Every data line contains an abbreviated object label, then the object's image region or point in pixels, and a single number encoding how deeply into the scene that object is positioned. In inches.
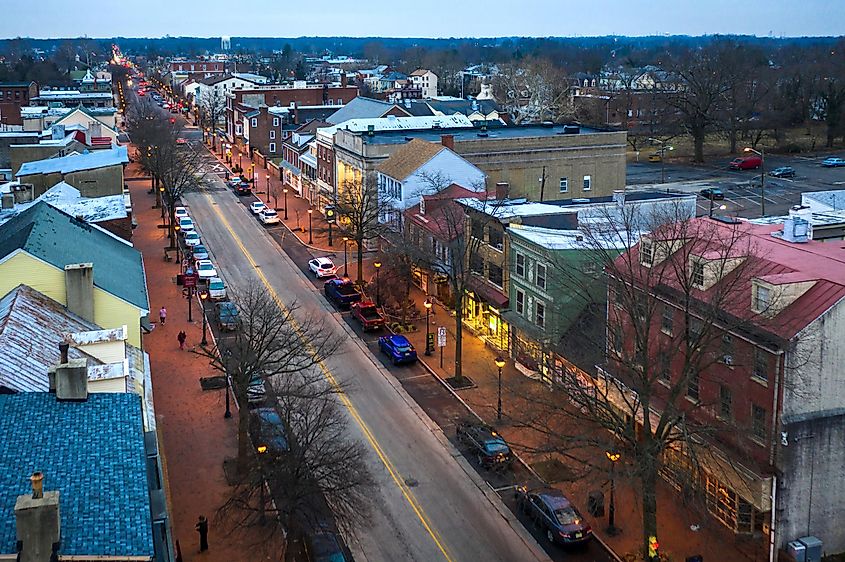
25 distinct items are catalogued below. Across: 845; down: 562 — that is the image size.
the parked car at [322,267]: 2306.8
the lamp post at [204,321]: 1798.5
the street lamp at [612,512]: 1078.4
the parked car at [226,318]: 1846.7
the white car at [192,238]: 2655.0
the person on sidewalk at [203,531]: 1069.1
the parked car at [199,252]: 2448.3
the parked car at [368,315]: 1884.8
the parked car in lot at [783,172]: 3799.2
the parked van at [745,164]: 4082.2
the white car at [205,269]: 2268.3
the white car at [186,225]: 2825.3
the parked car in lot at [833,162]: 4060.0
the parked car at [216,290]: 2121.1
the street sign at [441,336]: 1625.2
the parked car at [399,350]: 1689.2
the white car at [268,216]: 3004.4
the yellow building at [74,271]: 1226.0
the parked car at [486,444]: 1273.4
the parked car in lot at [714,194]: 3280.0
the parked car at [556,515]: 1066.7
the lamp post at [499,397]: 1386.1
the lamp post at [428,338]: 1749.5
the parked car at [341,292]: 2057.1
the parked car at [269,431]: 1140.5
